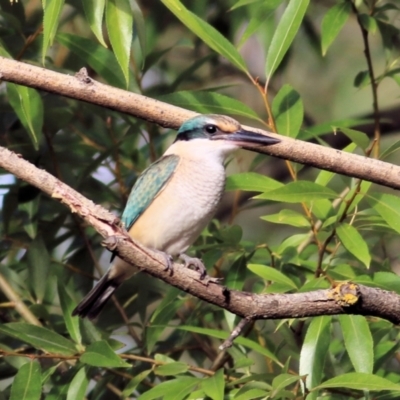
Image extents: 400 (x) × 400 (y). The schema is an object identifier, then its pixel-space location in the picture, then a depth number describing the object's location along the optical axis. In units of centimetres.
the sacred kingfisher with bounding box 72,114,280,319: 530
